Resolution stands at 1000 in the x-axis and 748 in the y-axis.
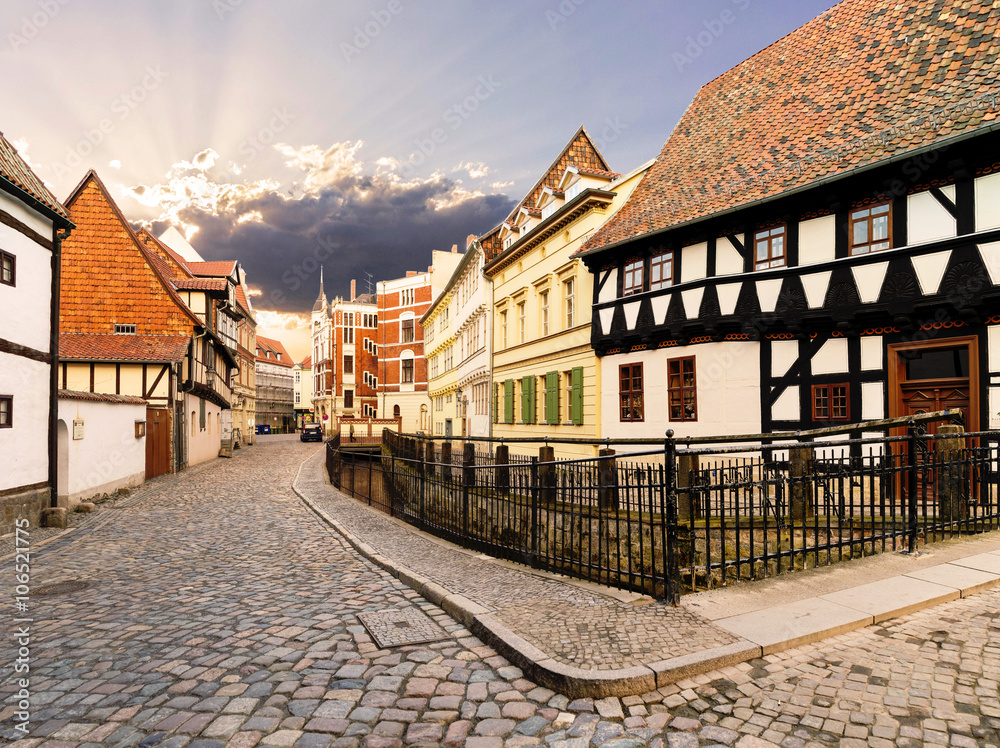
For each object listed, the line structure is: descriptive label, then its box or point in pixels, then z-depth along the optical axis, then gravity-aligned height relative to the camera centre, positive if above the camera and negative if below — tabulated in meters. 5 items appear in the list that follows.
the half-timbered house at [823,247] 12.02 +3.54
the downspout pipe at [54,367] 12.85 +0.81
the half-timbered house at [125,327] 22.70 +3.17
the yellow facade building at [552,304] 20.70 +3.80
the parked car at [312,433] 59.28 -2.97
